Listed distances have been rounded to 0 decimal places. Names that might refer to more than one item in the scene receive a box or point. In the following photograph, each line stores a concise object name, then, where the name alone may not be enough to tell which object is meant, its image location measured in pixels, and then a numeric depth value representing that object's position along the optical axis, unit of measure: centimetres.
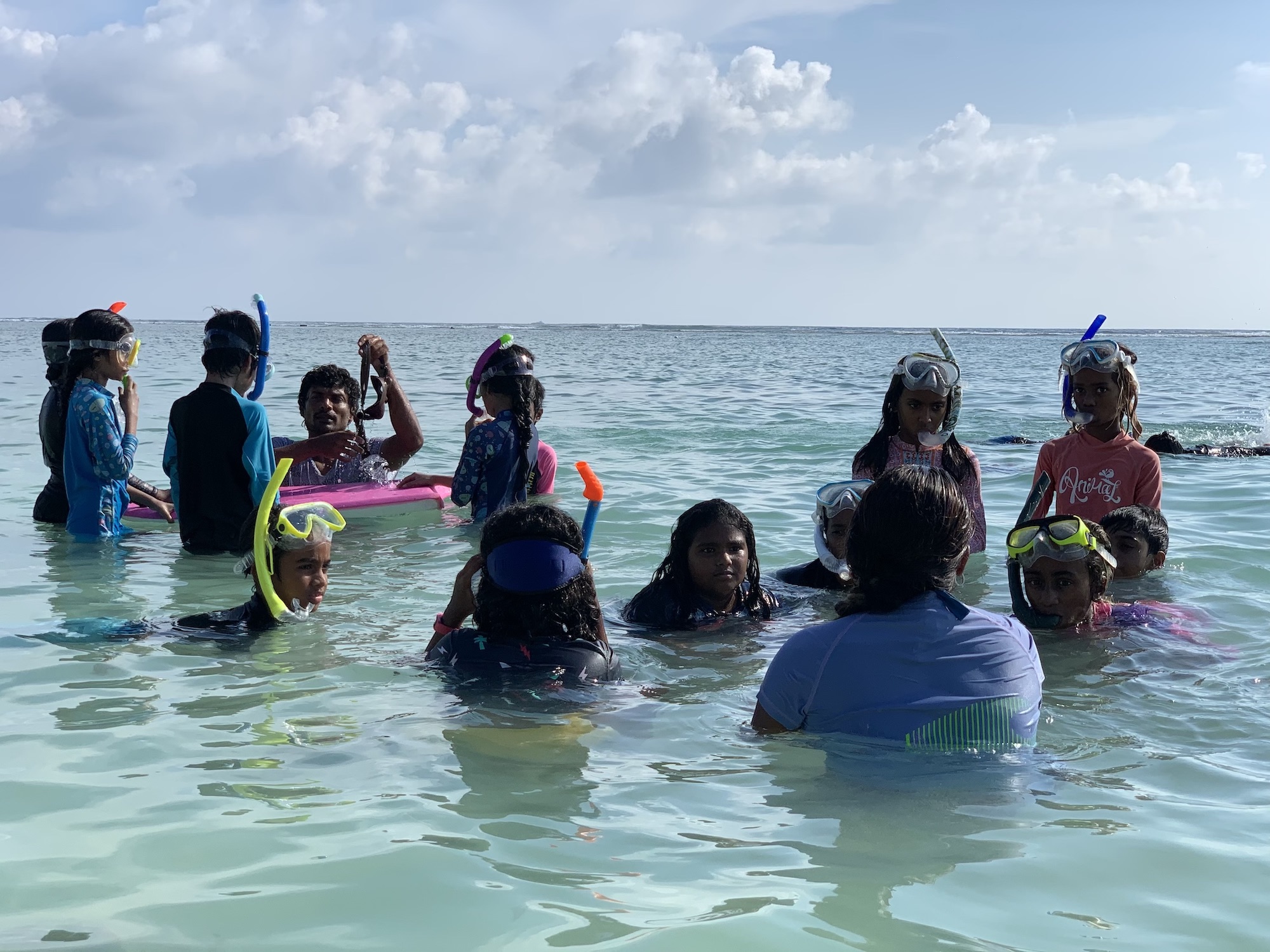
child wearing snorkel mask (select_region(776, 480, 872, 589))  549
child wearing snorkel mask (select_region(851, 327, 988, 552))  579
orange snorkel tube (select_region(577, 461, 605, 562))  398
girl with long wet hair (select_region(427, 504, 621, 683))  440
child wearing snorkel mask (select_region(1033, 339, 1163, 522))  611
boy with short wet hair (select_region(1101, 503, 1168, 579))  602
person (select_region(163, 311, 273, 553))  667
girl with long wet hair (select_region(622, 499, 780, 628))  543
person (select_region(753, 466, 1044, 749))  343
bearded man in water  767
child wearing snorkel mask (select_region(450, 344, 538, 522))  746
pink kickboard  854
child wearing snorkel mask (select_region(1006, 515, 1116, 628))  509
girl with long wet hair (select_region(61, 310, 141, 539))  681
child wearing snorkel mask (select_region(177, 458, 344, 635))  491
